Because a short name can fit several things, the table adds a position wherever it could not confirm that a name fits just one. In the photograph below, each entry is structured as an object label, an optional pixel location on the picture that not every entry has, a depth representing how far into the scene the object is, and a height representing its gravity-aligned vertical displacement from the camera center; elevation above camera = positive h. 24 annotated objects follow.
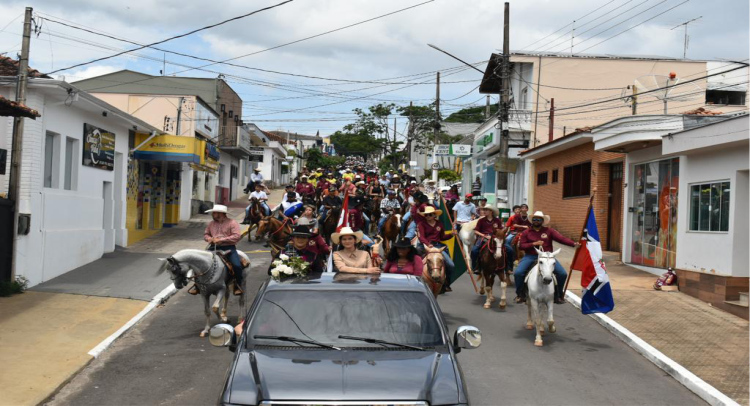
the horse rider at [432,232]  12.24 -0.50
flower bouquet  7.36 -0.76
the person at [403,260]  10.19 -0.84
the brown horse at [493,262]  13.41 -1.06
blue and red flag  11.29 -1.06
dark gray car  4.92 -1.17
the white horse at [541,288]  10.58 -1.23
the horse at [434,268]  10.98 -1.00
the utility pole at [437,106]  46.16 +6.45
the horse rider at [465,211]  20.92 -0.19
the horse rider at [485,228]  13.84 -0.43
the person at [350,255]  8.75 -0.69
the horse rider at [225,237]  11.78 -0.70
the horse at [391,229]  17.23 -0.66
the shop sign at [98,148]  18.48 +1.16
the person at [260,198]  22.61 -0.05
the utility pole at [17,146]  14.30 +0.82
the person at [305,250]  9.97 -0.76
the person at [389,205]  18.69 -0.08
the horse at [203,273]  10.41 -1.21
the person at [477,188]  35.16 +0.87
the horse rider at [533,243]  11.74 -0.59
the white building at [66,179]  15.16 +0.24
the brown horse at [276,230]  15.87 -0.79
